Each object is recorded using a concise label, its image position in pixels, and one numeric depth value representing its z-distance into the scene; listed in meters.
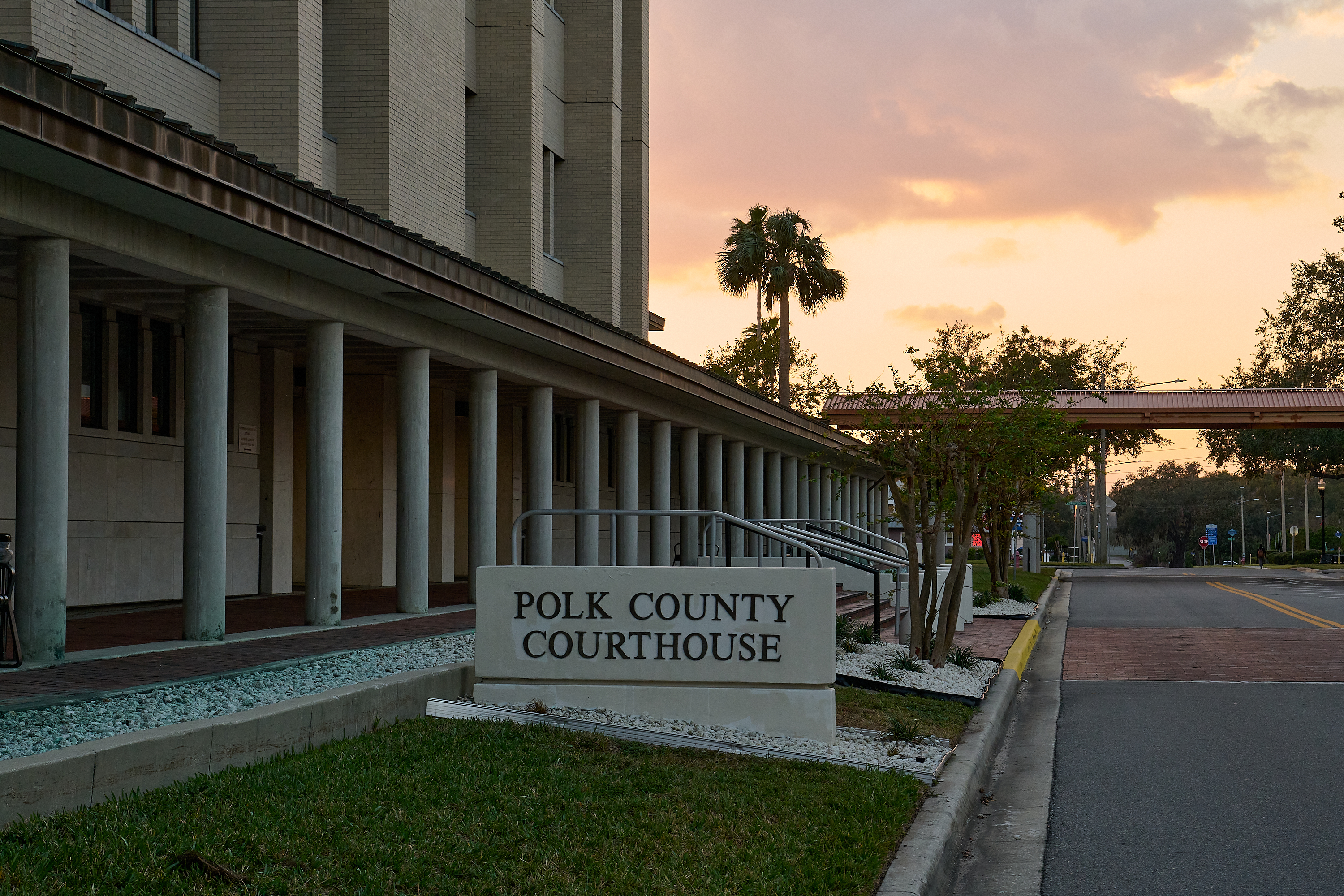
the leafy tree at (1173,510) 137.25
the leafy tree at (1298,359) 64.59
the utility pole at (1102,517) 57.91
